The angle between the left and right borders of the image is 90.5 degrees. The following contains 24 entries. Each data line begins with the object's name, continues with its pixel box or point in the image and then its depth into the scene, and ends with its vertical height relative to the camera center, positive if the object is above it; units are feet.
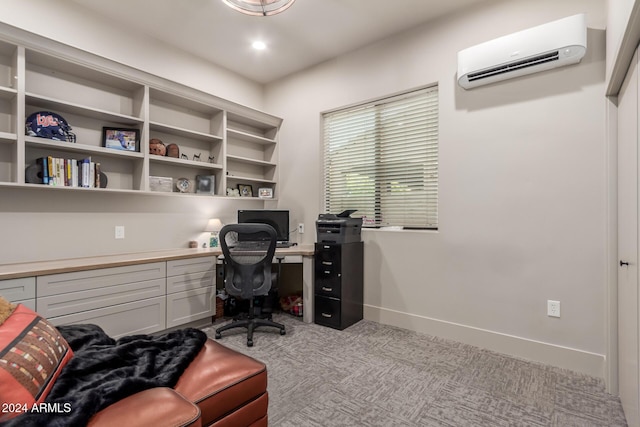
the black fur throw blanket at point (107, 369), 3.20 -2.05
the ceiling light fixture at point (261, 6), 7.54 +5.03
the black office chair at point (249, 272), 9.11 -1.74
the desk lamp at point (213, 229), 12.12 -0.58
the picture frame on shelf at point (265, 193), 13.89 +0.92
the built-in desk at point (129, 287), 7.23 -1.91
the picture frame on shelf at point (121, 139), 9.53 +2.32
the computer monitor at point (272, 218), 12.47 -0.17
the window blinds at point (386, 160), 10.36 +1.93
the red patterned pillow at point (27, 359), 3.01 -1.59
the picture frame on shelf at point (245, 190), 13.54 +1.04
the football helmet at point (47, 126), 8.07 +2.30
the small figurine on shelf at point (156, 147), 10.40 +2.22
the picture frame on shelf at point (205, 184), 11.82 +1.13
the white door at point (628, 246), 5.15 -0.60
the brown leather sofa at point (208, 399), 3.34 -2.33
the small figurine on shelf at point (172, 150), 10.94 +2.21
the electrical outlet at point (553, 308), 7.88 -2.39
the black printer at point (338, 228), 10.45 -0.47
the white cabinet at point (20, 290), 6.72 -1.64
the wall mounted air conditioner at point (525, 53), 7.25 +3.96
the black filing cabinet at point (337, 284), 10.43 -2.40
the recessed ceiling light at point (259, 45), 11.12 +6.00
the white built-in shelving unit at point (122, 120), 7.86 +2.92
